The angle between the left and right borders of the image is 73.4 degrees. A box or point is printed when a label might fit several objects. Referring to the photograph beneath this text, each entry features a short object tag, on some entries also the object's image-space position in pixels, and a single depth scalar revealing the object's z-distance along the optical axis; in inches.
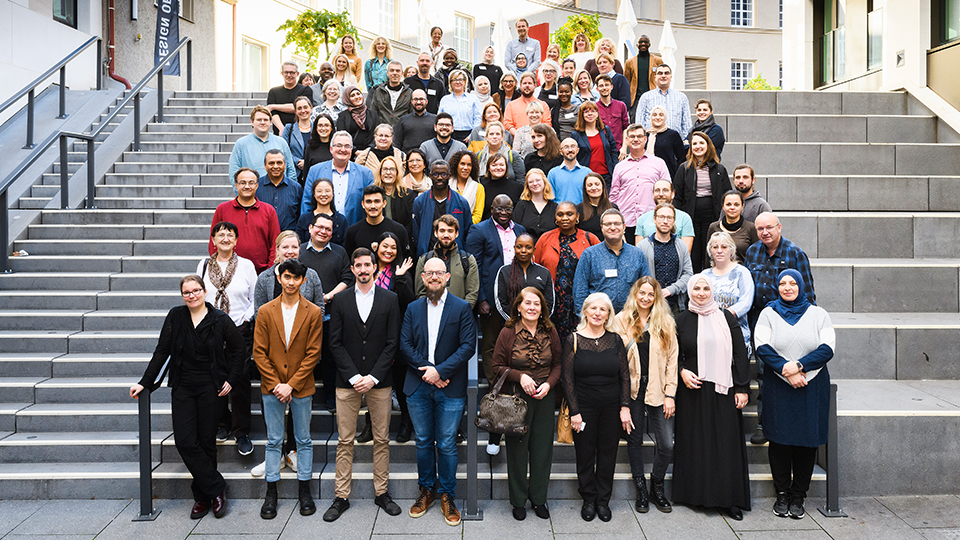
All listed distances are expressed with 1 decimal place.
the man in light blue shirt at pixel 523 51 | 454.7
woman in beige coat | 205.5
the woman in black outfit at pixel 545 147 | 281.4
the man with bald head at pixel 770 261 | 222.4
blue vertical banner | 620.1
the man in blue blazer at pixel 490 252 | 232.1
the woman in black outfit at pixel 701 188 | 269.0
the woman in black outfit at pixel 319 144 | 289.4
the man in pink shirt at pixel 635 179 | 273.6
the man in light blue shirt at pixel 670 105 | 347.6
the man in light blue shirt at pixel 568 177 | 271.3
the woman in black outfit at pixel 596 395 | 200.8
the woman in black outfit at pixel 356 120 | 317.4
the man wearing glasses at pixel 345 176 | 262.1
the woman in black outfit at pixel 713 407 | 201.9
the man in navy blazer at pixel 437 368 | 203.6
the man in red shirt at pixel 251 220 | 236.4
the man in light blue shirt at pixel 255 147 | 283.0
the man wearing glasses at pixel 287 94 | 360.8
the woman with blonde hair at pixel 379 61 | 401.1
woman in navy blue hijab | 199.8
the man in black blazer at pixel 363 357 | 202.7
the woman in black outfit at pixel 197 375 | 198.7
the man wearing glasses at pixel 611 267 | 221.6
